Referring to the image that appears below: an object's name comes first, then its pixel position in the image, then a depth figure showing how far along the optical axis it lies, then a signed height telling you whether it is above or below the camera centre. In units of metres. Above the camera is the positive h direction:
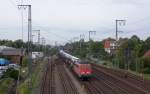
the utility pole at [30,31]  44.78 +1.78
